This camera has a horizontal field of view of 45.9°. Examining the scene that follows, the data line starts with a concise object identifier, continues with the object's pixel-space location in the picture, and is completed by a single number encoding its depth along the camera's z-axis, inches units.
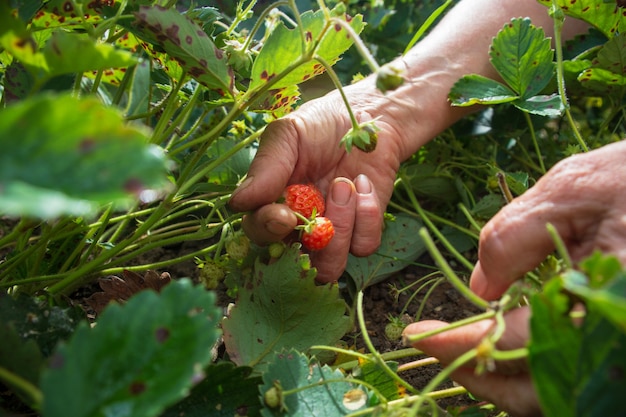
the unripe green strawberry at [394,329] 16.3
